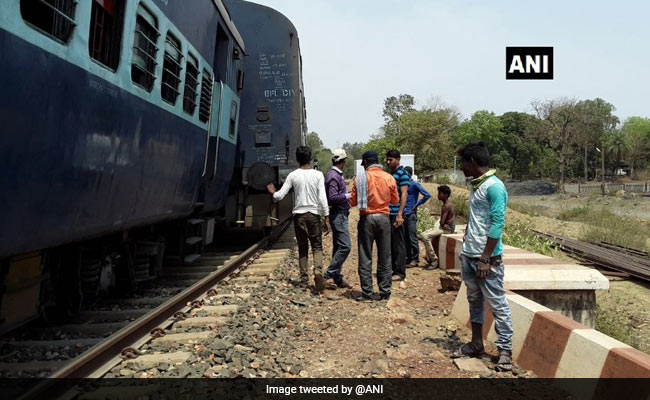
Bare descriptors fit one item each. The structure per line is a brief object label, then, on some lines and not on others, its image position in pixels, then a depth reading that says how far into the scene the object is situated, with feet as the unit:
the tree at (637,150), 247.50
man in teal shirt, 12.27
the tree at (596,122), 162.36
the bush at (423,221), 41.02
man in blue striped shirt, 22.36
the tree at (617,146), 273.95
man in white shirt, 20.63
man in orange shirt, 19.20
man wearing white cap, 21.13
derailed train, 9.20
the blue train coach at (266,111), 30.26
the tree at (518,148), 257.14
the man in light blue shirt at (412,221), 26.45
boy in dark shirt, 27.35
